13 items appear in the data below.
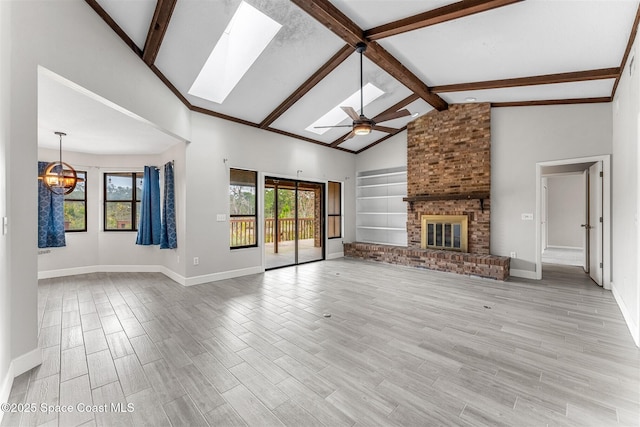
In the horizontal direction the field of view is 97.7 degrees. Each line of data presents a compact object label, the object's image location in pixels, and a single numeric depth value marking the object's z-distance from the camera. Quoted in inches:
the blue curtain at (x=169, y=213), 208.7
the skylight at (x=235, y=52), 135.9
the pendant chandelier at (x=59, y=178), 181.5
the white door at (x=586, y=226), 217.2
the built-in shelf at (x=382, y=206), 298.5
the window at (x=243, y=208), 222.5
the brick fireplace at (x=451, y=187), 230.1
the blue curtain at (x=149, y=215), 230.8
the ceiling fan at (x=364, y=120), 159.0
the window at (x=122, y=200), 246.5
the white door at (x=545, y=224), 349.1
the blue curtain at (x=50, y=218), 211.3
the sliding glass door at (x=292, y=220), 255.9
